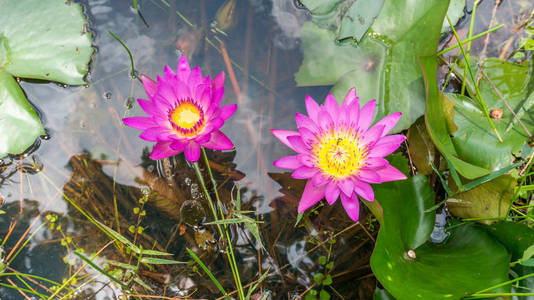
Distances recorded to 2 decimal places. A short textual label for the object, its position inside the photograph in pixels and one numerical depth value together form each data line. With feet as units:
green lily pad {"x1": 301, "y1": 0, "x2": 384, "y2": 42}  2.67
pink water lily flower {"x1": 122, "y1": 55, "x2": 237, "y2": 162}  2.50
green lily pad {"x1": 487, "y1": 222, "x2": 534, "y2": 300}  2.45
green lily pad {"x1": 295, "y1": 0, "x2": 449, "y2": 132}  2.60
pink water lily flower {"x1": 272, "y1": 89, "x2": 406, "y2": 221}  2.44
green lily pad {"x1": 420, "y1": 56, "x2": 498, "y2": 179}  2.47
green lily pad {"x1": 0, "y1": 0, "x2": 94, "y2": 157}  2.63
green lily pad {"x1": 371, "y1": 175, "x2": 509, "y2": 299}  2.40
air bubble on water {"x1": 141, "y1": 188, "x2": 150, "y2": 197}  2.71
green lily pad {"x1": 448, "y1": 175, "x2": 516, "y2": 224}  2.51
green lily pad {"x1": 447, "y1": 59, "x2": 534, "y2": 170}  2.59
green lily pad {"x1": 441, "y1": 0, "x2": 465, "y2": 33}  2.75
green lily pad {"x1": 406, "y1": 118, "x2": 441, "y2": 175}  2.63
